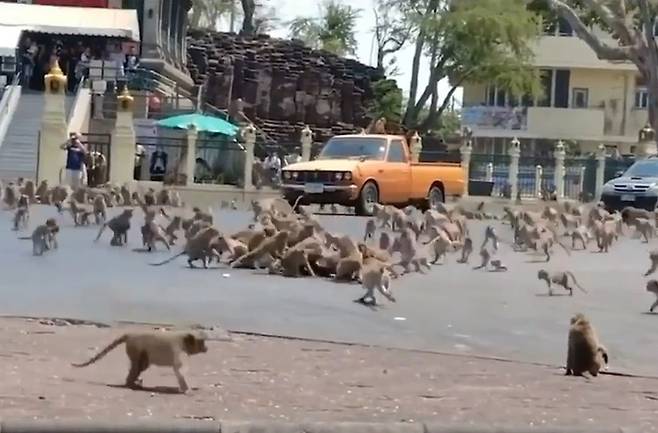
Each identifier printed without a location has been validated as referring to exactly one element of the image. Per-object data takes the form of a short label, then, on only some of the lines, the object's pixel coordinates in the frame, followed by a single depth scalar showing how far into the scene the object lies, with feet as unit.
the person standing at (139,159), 121.19
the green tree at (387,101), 223.30
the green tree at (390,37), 218.18
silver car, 107.34
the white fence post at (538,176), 138.93
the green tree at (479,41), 198.59
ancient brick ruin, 198.80
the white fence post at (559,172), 137.80
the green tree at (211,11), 275.80
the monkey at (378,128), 129.74
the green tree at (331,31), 278.26
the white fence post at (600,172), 138.03
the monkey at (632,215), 86.20
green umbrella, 129.08
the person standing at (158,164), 125.82
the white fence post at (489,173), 140.20
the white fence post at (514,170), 136.42
